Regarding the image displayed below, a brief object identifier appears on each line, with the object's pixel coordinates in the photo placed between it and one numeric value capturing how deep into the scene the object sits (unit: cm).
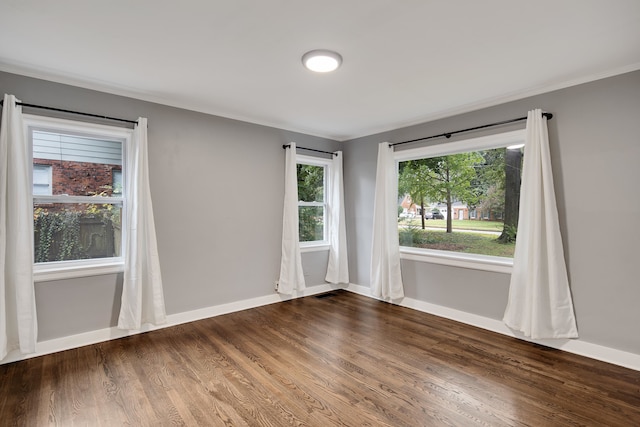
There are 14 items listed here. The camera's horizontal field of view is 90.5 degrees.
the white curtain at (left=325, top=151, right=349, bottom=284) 503
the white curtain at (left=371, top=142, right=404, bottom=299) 435
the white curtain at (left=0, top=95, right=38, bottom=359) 258
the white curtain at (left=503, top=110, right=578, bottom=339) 294
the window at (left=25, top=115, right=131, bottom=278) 294
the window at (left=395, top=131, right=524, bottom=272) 357
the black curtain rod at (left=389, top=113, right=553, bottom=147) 306
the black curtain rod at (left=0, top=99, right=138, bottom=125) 274
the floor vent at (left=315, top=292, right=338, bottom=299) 484
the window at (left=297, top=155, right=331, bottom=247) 494
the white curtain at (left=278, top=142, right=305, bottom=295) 445
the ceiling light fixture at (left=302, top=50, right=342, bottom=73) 241
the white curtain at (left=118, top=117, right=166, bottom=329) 313
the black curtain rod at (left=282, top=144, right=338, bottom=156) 452
